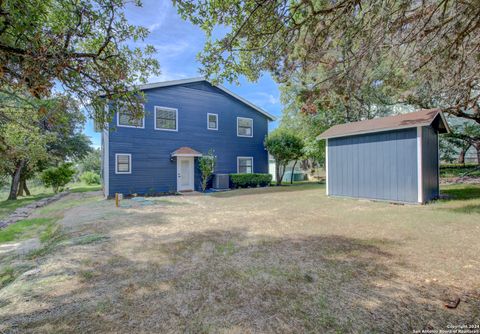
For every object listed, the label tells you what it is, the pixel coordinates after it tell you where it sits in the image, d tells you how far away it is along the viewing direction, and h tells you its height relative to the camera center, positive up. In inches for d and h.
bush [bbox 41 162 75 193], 622.2 -15.9
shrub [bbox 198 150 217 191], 532.7 +8.9
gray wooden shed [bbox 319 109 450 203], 299.0 +17.2
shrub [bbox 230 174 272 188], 571.5 -24.2
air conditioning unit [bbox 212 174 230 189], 554.9 -25.5
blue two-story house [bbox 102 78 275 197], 469.1 +67.1
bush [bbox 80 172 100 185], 1053.8 -35.6
